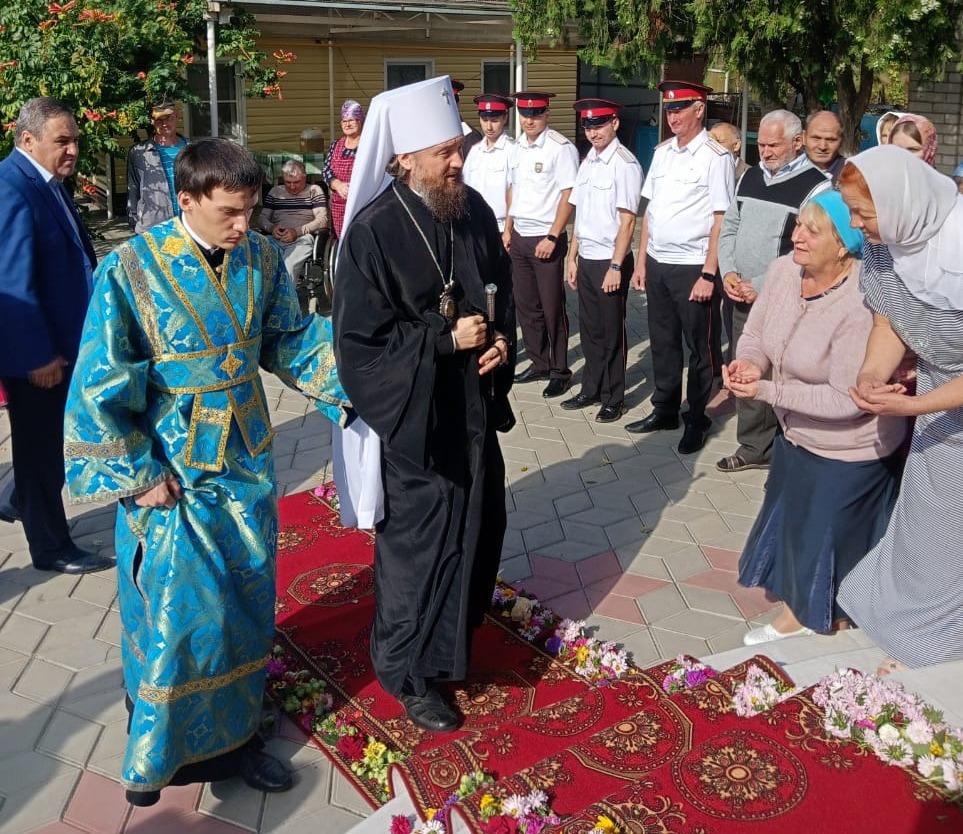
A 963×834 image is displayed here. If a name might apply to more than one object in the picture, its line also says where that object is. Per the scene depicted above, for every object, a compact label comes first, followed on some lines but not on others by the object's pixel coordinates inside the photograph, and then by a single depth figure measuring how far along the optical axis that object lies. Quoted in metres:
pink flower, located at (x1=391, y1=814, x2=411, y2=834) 3.25
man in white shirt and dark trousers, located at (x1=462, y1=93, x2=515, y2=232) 8.41
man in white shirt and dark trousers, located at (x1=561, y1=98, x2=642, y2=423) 7.20
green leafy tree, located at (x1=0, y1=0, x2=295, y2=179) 9.98
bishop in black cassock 3.63
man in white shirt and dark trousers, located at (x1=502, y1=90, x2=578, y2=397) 7.79
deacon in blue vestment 3.25
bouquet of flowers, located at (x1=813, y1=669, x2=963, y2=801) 3.05
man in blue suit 4.82
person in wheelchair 10.15
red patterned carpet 2.94
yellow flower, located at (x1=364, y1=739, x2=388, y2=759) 3.73
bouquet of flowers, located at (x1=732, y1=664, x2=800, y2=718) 3.44
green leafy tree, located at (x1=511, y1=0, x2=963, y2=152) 8.88
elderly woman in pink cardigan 3.99
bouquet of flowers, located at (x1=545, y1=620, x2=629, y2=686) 4.24
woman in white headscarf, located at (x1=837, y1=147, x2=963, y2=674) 3.37
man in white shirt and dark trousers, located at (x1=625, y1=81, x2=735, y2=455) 6.64
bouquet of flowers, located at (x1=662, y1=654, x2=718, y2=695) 3.75
